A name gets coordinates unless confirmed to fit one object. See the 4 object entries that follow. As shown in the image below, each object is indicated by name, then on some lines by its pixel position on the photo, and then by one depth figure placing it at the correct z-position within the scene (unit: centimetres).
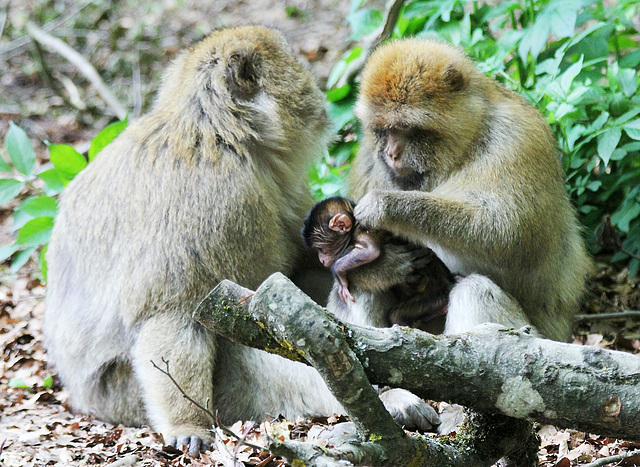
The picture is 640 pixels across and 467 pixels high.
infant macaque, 973
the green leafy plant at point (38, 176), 1250
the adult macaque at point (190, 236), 977
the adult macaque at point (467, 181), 915
